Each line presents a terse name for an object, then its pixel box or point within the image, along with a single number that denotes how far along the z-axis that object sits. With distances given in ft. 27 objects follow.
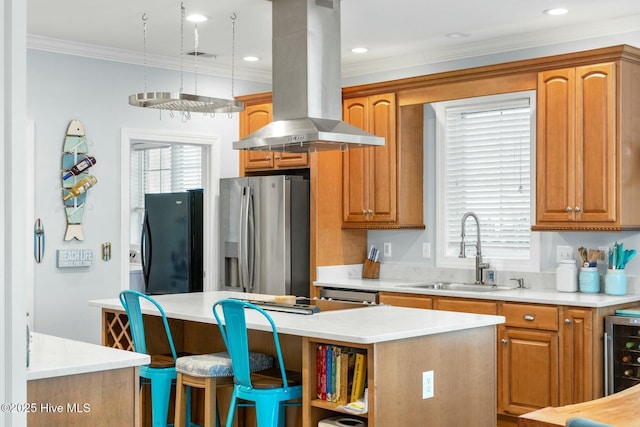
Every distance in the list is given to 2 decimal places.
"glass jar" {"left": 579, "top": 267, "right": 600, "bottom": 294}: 16.37
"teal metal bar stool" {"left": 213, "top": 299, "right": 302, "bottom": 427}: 11.64
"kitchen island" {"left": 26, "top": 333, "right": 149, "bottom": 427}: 8.20
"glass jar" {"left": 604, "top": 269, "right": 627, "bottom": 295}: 15.97
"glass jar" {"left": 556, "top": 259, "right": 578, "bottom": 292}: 16.66
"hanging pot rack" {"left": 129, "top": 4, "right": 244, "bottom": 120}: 13.79
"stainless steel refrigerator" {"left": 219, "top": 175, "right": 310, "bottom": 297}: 19.88
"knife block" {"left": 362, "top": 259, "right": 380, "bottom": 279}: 21.15
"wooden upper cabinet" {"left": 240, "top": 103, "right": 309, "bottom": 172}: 20.95
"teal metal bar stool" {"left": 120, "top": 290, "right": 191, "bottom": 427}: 13.43
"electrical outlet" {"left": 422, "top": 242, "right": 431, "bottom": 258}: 20.35
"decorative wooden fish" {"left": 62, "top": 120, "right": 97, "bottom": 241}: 19.02
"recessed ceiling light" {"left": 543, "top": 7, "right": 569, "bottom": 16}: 15.97
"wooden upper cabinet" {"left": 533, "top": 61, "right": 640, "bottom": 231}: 15.61
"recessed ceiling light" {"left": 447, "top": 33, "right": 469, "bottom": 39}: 18.20
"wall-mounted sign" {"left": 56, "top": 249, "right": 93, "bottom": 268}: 18.93
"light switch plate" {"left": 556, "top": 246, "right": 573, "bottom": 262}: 17.35
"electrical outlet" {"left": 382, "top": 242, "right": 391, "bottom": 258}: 21.27
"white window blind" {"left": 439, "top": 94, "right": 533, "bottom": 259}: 18.56
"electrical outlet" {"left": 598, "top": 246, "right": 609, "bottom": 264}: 16.69
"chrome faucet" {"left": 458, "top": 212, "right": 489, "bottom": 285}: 18.66
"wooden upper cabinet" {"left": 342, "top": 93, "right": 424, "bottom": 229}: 19.74
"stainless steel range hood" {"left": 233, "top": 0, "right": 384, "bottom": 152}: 14.89
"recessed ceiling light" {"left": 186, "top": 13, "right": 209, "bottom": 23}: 16.63
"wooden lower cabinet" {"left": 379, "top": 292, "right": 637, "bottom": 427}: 14.98
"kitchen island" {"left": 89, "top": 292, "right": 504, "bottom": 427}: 10.75
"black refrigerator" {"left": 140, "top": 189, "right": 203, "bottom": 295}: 22.30
